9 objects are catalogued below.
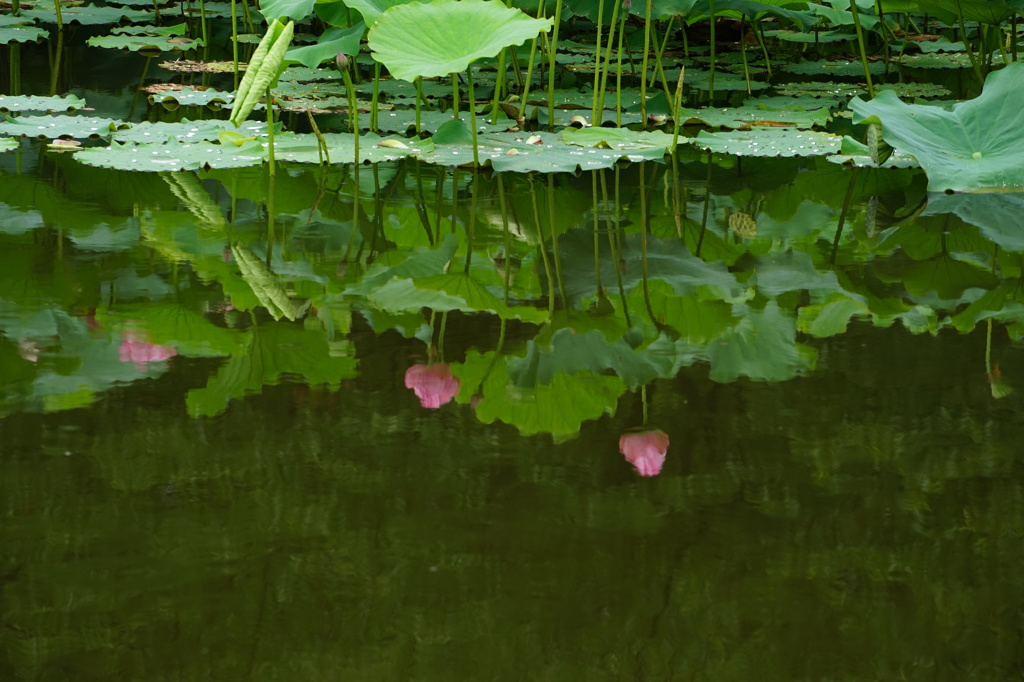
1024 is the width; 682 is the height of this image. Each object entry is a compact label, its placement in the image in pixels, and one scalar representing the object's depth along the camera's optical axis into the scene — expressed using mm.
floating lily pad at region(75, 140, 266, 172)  4816
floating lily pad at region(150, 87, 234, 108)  7215
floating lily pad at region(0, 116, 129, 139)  5633
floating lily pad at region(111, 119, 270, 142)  5539
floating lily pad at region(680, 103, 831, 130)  6668
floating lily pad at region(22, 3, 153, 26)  11736
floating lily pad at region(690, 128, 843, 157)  5637
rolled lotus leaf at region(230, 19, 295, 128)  4340
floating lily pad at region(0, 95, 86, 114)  6426
